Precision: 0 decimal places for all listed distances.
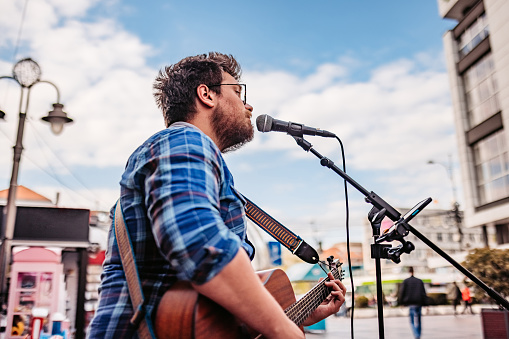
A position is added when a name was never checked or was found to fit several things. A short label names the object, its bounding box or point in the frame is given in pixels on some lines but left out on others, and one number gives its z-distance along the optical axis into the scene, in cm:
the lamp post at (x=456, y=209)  3055
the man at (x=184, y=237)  114
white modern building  2284
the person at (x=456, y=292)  2556
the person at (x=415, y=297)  1220
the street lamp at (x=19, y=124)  725
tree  1262
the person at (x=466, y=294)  2392
